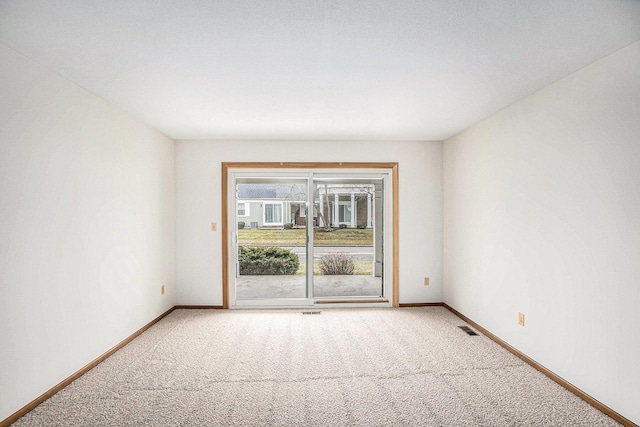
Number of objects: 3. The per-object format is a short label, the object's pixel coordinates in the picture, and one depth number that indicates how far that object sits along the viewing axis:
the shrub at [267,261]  5.70
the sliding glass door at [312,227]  4.75
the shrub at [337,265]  5.68
